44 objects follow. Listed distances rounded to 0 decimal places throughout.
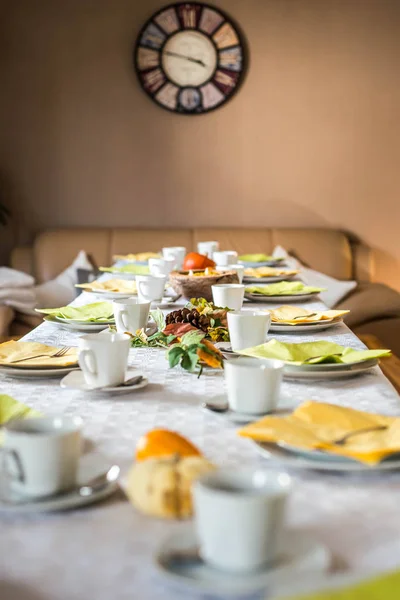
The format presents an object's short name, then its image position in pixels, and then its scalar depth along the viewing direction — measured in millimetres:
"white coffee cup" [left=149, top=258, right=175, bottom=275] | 2662
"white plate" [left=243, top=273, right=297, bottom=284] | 2785
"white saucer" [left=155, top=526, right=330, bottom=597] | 597
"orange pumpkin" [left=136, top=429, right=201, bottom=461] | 830
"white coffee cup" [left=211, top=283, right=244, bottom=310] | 1855
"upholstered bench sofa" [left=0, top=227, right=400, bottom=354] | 4527
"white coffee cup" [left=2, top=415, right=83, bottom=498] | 757
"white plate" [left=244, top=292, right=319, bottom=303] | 2297
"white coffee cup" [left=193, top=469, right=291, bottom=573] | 603
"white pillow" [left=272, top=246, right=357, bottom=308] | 3943
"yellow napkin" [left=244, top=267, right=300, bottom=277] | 2813
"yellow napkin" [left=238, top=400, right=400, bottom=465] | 863
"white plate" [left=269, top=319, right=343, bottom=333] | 1777
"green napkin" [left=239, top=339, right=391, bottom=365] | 1334
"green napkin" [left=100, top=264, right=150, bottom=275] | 2889
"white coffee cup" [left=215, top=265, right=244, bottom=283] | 2324
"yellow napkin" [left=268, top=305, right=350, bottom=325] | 1801
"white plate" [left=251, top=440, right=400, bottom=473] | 850
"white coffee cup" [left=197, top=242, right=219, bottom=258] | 3315
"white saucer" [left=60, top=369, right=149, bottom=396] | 1179
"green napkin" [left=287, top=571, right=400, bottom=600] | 511
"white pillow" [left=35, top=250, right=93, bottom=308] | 4168
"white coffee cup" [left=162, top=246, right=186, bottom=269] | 3064
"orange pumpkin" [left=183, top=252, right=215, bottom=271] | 2451
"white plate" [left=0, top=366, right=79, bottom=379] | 1312
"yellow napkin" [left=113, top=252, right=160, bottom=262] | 3485
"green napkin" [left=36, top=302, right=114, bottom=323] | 1804
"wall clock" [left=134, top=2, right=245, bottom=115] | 4660
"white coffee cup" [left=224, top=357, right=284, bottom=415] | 1039
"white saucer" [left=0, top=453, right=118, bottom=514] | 748
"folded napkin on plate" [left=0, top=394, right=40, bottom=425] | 1021
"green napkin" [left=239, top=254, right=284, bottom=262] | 3410
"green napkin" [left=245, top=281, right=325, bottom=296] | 2328
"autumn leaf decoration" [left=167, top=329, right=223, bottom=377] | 1329
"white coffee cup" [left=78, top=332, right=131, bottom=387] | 1200
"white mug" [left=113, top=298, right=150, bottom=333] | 1625
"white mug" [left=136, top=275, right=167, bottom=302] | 2041
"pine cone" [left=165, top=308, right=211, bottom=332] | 1610
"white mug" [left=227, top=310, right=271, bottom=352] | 1456
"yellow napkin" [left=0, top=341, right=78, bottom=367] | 1340
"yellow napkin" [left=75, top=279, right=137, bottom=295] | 2385
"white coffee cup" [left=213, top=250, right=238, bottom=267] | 2777
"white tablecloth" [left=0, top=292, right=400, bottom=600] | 626
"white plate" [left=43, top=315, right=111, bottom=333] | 1769
